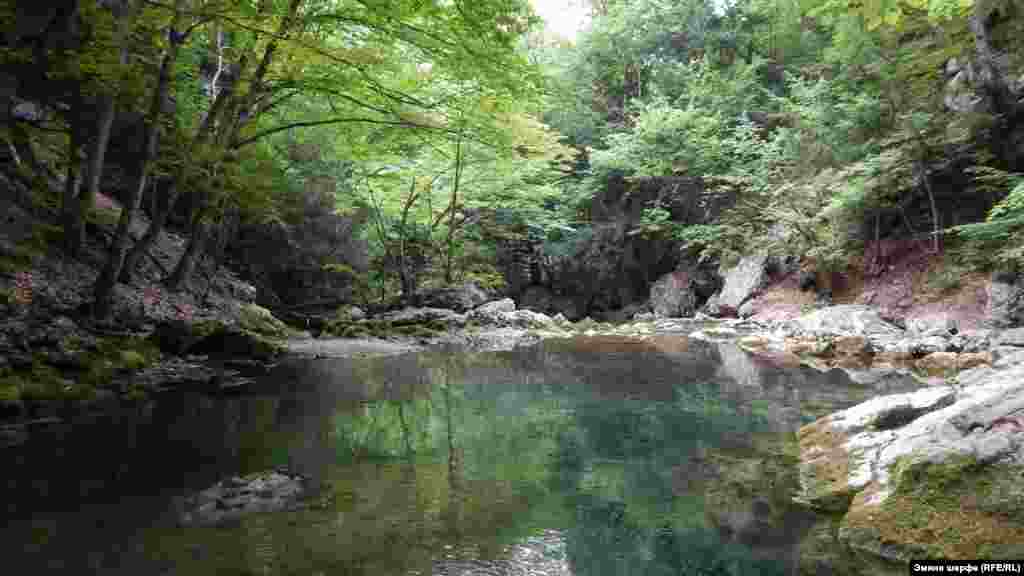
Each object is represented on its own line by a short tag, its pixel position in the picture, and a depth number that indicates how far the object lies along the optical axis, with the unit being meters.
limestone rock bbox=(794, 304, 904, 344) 11.40
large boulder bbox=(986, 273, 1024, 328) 9.72
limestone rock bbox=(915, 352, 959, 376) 7.70
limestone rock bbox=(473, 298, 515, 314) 18.28
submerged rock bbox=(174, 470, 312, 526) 3.50
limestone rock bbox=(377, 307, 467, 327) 16.03
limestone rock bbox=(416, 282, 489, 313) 18.75
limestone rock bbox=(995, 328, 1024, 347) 8.36
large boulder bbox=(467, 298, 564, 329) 16.91
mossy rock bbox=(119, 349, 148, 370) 7.48
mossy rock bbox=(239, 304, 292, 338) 12.71
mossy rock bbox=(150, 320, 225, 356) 8.69
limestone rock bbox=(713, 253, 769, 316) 18.84
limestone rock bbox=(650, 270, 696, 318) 22.34
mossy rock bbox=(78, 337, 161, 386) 6.87
